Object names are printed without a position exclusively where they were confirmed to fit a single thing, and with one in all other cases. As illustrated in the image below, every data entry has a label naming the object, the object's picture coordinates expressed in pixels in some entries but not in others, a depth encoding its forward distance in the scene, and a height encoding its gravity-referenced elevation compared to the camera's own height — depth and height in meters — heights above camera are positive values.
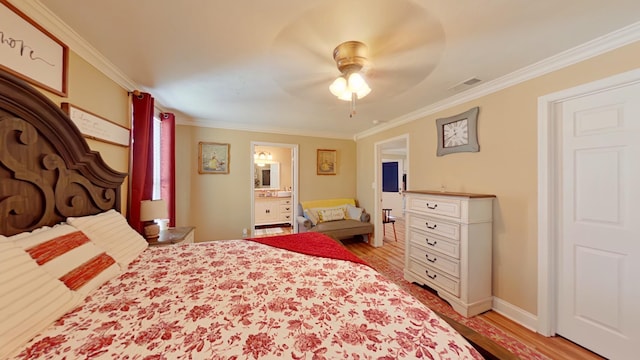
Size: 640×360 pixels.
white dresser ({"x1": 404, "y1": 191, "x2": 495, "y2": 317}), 2.09 -0.70
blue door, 7.19 +0.10
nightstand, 2.14 -0.61
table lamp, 2.14 -0.35
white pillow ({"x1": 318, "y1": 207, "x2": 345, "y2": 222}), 4.19 -0.68
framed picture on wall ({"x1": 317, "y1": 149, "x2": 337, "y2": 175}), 4.59 +0.38
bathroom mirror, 6.36 +0.11
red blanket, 1.62 -0.56
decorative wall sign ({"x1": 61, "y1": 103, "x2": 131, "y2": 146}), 1.55 +0.44
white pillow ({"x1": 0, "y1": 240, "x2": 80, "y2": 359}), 0.70 -0.45
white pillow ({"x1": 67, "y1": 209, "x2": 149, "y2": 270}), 1.34 -0.37
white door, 1.49 -0.32
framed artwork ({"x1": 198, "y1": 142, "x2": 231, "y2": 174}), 3.71 +0.38
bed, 0.73 -0.56
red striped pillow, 0.98 -0.38
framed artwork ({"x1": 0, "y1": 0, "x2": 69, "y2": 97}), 1.12 +0.73
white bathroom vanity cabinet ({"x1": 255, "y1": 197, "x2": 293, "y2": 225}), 5.72 -0.83
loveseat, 3.97 -0.76
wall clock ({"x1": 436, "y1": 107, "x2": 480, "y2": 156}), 2.38 +0.56
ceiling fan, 1.27 +0.96
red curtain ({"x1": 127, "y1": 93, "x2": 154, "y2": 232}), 2.17 +0.28
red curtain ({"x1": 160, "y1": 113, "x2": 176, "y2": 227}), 2.99 +0.29
